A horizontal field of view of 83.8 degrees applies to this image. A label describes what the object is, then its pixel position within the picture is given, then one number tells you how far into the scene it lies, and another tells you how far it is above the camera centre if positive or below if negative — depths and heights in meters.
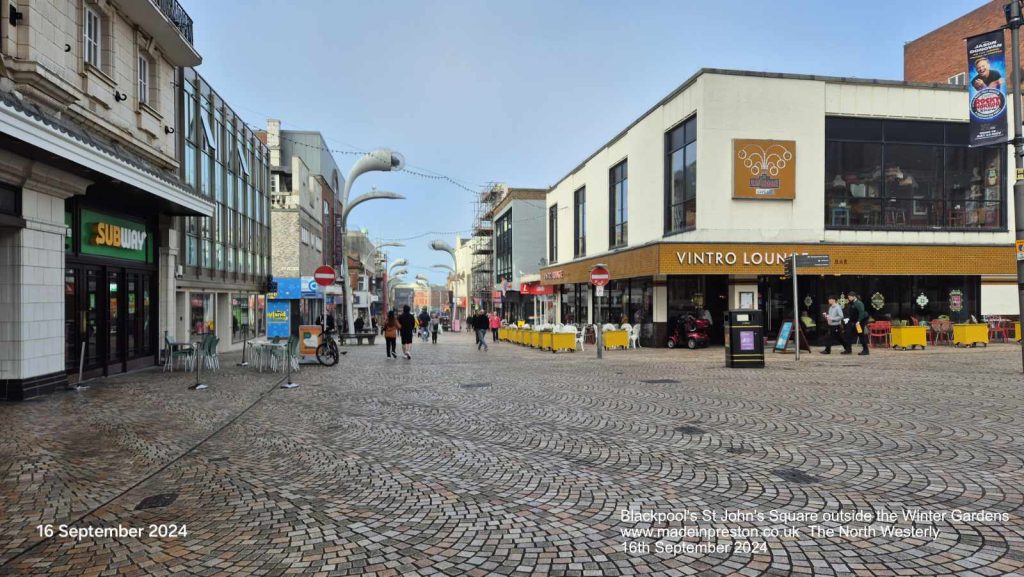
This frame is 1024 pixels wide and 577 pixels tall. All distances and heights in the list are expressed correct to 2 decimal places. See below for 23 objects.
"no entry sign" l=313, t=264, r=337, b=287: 15.16 +0.54
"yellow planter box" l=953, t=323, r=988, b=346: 18.91 -1.20
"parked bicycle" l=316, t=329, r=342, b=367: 16.05 -1.56
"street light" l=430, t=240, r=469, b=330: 67.31 +5.96
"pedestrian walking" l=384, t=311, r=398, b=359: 18.45 -1.16
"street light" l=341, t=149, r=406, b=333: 24.78 +5.73
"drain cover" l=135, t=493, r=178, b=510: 4.59 -1.69
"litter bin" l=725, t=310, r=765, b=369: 14.11 -1.18
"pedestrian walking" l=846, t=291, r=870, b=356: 16.91 -0.64
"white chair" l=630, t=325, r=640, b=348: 21.56 -1.53
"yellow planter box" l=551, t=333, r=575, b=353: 20.69 -1.69
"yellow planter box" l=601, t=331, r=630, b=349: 21.11 -1.61
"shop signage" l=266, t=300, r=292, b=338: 30.53 -1.46
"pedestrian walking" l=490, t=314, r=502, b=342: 31.60 -1.60
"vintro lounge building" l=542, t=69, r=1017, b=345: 19.30 +3.39
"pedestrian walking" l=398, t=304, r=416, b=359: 18.26 -1.07
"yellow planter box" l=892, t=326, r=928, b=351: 18.50 -1.28
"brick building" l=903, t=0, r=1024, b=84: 34.41 +16.81
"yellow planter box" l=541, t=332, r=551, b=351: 21.38 -1.71
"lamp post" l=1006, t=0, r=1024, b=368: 11.47 +3.37
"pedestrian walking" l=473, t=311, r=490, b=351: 22.22 -1.12
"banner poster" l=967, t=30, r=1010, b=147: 11.86 +4.41
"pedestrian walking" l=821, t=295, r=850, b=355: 17.02 -0.73
